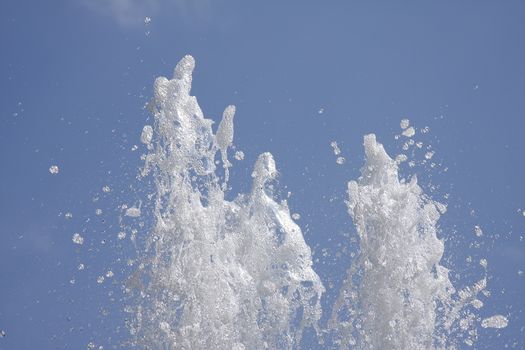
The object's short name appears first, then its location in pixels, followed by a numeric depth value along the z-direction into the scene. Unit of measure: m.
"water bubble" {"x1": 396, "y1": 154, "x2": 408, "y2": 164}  13.56
